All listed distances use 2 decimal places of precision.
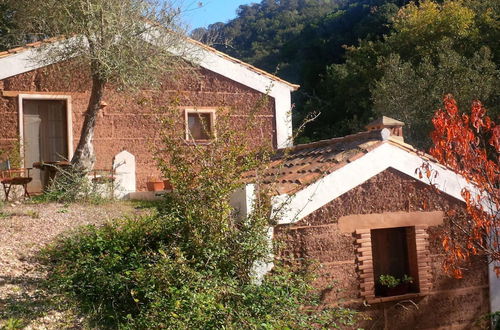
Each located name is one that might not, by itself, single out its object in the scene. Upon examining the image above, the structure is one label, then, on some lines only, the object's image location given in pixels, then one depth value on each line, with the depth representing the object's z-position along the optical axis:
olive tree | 12.04
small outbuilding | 7.61
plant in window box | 8.12
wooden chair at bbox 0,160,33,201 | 11.88
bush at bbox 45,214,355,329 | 6.01
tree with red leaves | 7.42
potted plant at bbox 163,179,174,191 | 14.24
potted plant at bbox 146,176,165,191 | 14.51
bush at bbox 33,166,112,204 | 11.72
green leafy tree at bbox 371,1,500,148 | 19.47
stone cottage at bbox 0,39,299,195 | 13.73
